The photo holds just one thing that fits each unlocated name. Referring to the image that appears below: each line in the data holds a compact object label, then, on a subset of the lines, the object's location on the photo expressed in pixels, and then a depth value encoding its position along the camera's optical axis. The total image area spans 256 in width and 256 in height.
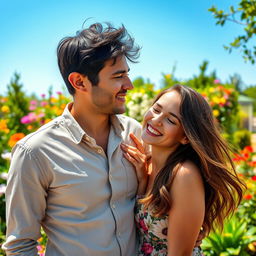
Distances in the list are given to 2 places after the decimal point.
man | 2.03
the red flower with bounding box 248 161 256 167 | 5.39
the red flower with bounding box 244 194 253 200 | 4.41
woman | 2.08
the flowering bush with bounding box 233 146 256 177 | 5.42
